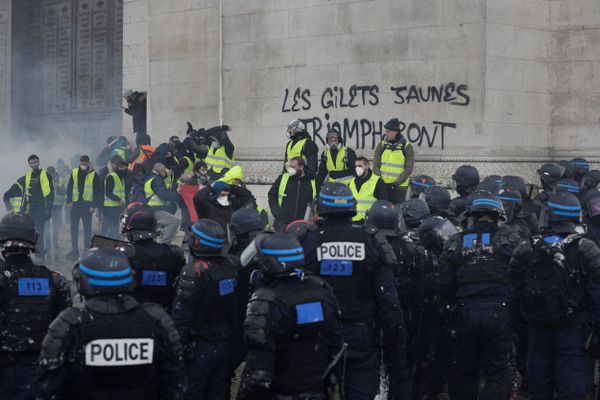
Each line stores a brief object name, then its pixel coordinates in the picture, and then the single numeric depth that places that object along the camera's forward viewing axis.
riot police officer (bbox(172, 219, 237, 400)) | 6.14
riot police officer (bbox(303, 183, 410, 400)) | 6.45
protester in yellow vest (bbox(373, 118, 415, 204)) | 12.66
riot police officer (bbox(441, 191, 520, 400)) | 7.08
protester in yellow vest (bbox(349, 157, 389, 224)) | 11.25
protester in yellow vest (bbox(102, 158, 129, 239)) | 15.40
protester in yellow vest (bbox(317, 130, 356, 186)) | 12.69
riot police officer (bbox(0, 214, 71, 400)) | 5.93
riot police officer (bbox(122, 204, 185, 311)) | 6.70
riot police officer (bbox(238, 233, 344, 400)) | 5.06
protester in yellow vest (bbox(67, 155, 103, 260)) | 15.83
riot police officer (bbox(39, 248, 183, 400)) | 4.50
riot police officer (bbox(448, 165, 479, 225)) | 9.64
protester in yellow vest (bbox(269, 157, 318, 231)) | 11.74
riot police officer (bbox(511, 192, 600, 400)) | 6.79
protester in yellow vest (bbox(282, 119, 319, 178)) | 12.69
